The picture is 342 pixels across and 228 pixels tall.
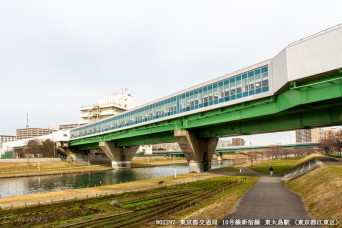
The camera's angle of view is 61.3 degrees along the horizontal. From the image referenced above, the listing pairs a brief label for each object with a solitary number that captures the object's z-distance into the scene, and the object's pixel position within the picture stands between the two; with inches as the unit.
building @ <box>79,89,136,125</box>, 6097.4
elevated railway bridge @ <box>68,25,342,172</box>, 1307.8
